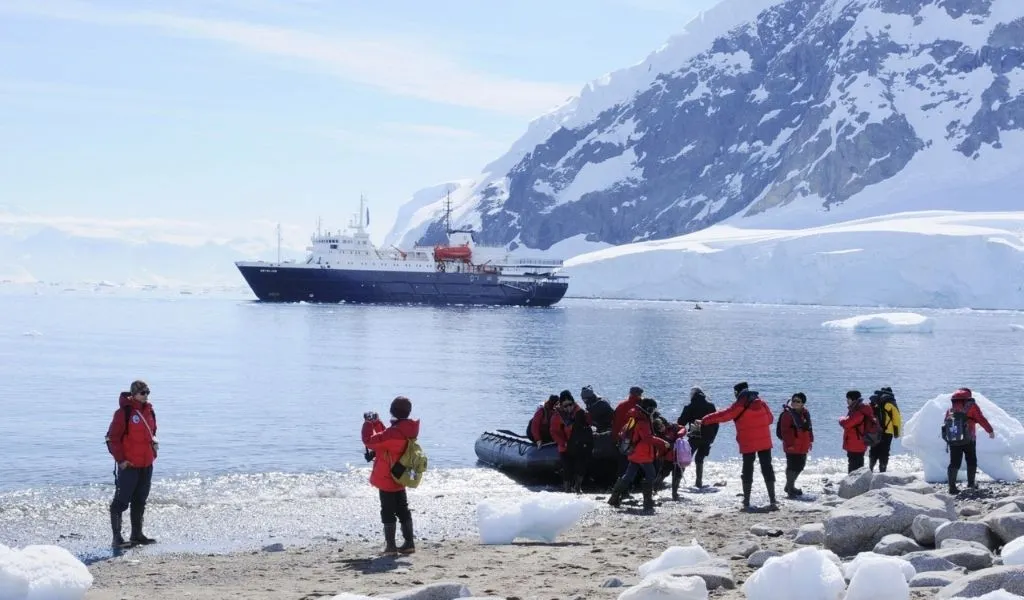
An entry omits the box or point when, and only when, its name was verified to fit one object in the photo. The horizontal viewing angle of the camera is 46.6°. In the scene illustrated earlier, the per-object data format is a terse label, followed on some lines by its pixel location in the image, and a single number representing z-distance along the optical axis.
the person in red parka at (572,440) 15.41
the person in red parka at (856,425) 16.45
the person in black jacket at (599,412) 16.30
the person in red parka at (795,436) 14.77
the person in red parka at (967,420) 13.77
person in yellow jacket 16.77
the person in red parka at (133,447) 11.50
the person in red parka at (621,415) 14.48
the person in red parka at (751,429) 13.53
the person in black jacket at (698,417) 16.22
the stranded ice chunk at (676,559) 8.97
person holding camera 10.34
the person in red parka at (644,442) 13.62
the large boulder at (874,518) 10.19
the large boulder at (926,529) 9.95
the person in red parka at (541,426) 16.75
